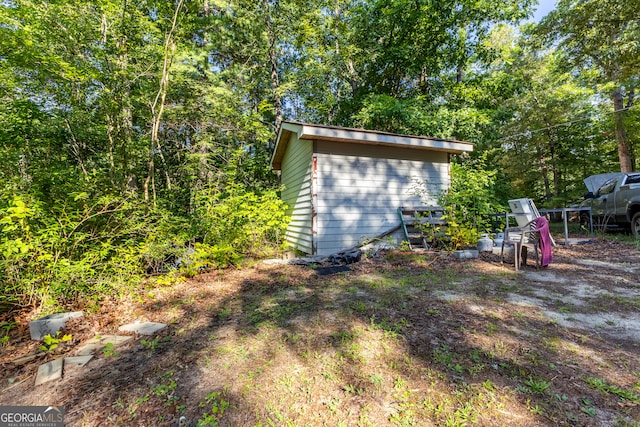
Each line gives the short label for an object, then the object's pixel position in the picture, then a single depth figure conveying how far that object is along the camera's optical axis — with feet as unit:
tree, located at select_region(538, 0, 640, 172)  32.58
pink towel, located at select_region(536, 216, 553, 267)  13.85
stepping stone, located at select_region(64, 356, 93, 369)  6.73
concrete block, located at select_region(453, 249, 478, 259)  17.40
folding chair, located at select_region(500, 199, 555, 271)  13.97
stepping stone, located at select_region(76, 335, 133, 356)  7.37
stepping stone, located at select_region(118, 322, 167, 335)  8.41
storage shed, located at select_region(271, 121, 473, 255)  19.35
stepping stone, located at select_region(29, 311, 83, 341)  8.09
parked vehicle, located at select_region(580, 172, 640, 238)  21.29
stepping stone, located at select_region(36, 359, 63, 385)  6.20
